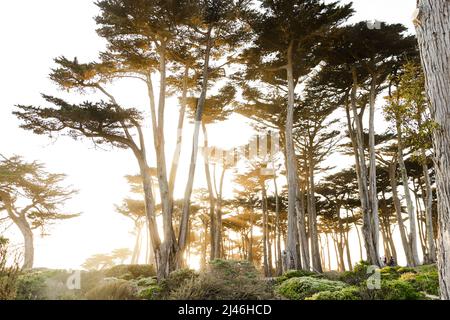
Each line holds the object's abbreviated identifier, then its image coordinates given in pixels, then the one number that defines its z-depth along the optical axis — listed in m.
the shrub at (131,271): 14.80
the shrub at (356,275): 9.23
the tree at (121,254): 38.40
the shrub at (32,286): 8.53
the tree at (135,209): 24.33
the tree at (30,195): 18.25
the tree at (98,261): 38.28
